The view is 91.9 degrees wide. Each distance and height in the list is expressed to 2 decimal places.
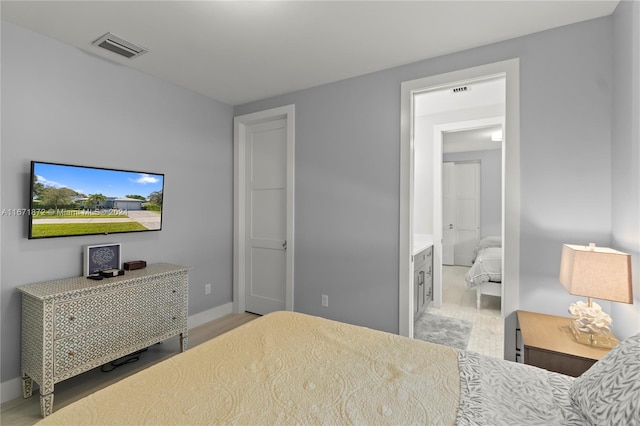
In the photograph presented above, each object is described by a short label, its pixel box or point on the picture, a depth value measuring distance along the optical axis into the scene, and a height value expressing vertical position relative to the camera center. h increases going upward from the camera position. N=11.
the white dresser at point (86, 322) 2.02 -0.81
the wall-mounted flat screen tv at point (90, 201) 2.26 +0.10
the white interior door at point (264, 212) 3.50 +0.01
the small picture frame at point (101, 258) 2.52 -0.39
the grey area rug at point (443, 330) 3.12 -1.27
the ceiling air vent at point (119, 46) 2.33 +1.31
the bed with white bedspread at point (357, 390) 1.00 -0.67
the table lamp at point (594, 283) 1.59 -0.37
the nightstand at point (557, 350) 1.58 -0.72
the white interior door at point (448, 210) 7.19 +0.09
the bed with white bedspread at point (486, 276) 3.94 -0.80
